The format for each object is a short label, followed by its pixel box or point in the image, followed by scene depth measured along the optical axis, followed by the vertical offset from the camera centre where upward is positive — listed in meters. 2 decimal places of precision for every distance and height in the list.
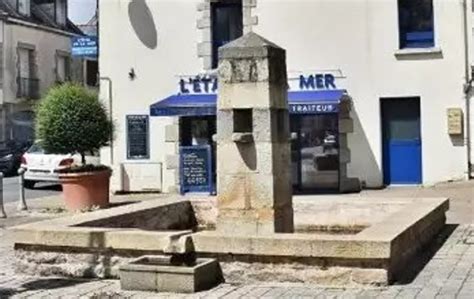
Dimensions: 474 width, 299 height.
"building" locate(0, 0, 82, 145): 37.78 +5.04
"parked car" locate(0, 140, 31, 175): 29.67 +0.08
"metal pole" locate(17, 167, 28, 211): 17.09 -0.91
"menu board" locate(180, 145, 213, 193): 19.48 -0.29
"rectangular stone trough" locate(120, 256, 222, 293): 7.54 -1.12
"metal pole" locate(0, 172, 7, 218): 15.81 -1.01
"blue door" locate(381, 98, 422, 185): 19.44 +0.27
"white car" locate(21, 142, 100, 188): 21.51 -0.16
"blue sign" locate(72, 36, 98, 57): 22.84 +3.17
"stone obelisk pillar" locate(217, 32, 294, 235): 9.20 +0.19
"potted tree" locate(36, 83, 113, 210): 15.51 +0.48
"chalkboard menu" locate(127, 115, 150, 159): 20.67 +0.53
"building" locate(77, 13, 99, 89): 24.01 +3.31
